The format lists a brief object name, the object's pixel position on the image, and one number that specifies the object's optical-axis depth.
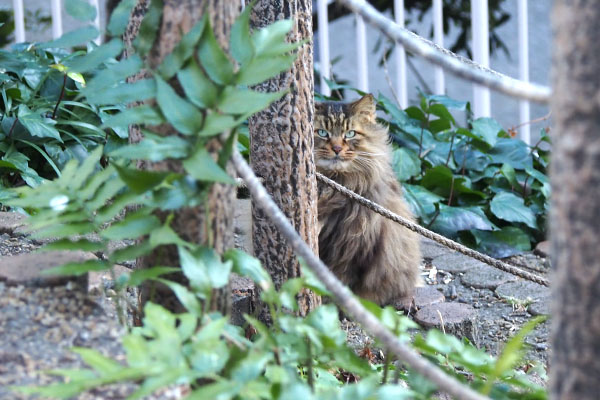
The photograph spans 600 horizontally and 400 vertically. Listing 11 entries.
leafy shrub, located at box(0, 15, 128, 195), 6.41
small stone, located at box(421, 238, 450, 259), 7.50
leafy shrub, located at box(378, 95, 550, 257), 7.75
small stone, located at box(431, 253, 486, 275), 7.14
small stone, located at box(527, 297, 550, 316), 6.09
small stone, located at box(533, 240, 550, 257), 7.67
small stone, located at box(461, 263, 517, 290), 6.78
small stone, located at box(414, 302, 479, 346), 5.35
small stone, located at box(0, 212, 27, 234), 5.26
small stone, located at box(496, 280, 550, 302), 6.47
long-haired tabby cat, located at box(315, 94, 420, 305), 5.84
